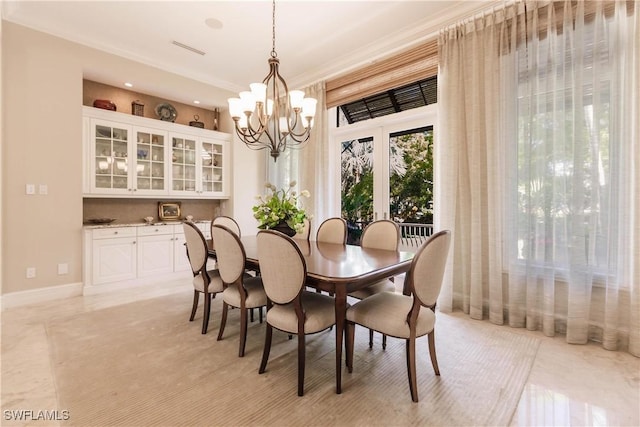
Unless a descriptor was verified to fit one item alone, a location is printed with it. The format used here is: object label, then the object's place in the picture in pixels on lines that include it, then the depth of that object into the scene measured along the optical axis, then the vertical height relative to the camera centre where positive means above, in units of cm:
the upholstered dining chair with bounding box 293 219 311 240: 328 -26
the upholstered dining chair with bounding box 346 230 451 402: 164 -62
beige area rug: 153 -106
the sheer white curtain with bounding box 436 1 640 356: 218 +37
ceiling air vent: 364 +210
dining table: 164 -36
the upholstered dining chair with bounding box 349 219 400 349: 239 -28
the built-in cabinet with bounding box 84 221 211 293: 362 -58
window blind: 325 +170
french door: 359 +56
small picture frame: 463 +0
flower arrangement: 260 -3
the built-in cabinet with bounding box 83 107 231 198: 378 +78
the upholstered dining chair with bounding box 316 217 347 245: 300 -22
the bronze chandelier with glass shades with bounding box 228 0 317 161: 245 +90
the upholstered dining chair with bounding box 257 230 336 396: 169 -50
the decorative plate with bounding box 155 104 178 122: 453 +156
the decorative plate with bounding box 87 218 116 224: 390 -12
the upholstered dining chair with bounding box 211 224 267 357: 211 -49
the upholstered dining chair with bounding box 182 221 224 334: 251 -50
